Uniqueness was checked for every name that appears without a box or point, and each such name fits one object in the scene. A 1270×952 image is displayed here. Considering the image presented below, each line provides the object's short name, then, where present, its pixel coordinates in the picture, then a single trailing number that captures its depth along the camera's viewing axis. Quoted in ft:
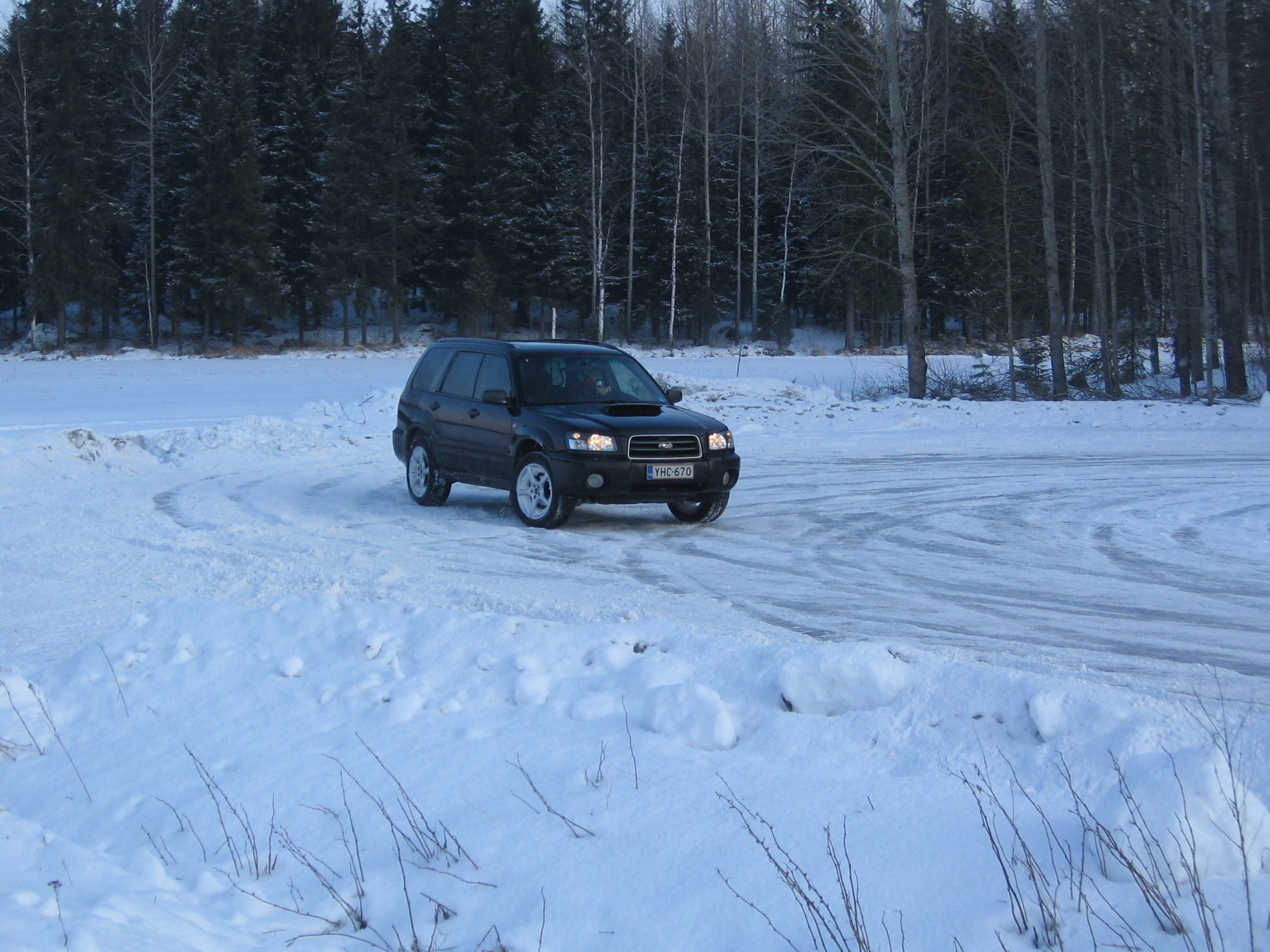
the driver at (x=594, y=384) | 39.75
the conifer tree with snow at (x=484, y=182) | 184.44
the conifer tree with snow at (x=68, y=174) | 169.37
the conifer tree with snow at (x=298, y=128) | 183.73
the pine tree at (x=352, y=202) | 181.37
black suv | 35.99
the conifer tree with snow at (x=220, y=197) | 171.42
